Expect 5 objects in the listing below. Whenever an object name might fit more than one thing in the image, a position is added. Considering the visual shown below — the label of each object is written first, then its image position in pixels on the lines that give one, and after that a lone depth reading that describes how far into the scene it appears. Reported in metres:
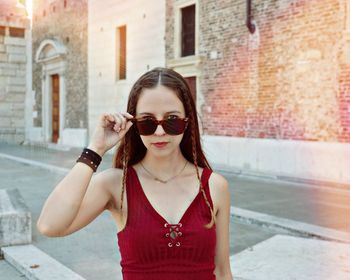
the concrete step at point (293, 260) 3.85
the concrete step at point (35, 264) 4.02
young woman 1.72
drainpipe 11.79
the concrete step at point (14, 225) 4.93
